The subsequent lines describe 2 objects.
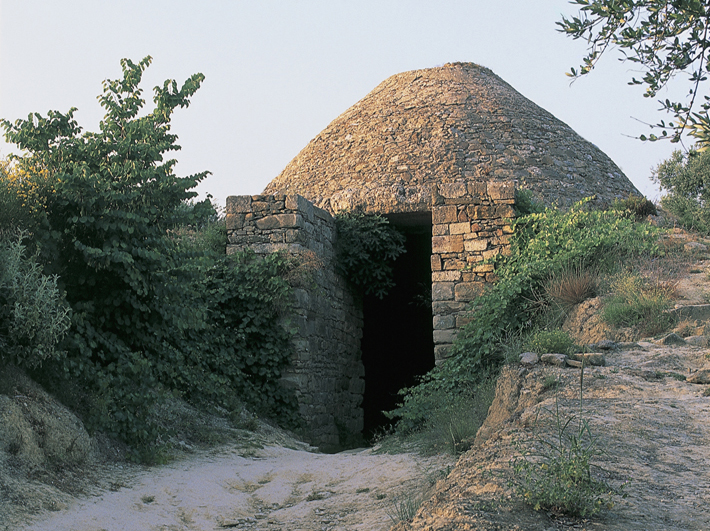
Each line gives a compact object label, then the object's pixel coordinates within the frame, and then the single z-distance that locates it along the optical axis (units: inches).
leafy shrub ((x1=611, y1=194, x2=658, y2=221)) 468.5
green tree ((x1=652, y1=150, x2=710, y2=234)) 590.2
